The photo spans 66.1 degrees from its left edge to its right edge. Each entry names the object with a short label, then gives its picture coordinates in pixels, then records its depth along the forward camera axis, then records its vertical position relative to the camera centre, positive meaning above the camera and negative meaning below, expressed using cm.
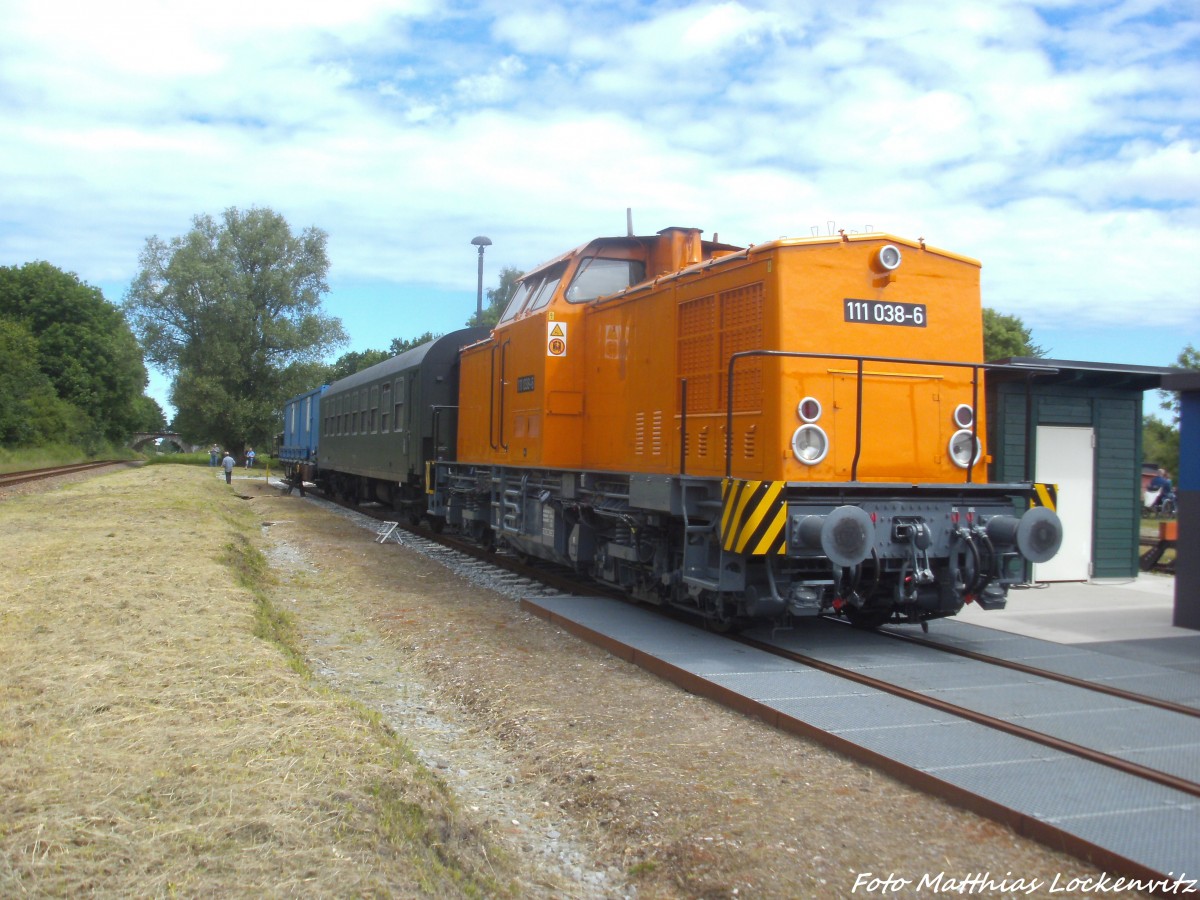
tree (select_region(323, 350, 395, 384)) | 8638 +860
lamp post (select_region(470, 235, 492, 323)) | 2267 +516
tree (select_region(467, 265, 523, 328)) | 5449 +948
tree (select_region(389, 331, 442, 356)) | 8148 +983
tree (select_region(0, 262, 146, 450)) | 5859 +671
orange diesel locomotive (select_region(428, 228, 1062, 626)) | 670 +8
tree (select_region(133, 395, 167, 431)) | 6619 +235
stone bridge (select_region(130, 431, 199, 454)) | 9035 +71
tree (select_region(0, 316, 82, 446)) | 4703 +225
